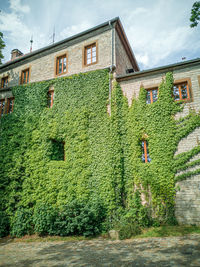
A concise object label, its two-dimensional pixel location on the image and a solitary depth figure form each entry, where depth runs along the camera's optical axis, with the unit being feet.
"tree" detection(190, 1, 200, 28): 26.66
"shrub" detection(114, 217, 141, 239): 23.88
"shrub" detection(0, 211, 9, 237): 31.09
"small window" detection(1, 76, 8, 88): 48.99
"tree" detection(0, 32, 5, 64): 44.93
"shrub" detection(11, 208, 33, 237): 29.94
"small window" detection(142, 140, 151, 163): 29.78
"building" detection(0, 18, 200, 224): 26.48
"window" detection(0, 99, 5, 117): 44.52
